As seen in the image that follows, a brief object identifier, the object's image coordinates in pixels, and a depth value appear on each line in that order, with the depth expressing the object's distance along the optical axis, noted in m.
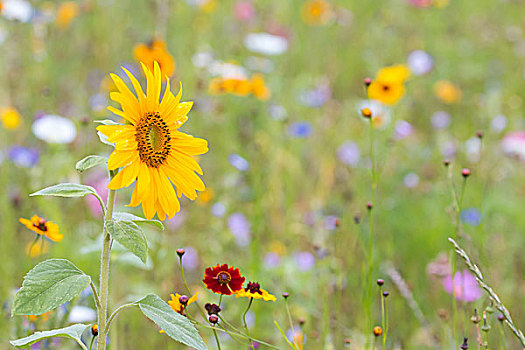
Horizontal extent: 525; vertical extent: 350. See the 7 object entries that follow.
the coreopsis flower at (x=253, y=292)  1.63
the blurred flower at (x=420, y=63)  4.04
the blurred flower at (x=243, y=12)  4.72
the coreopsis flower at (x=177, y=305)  1.65
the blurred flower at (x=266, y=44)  3.80
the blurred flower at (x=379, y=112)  3.27
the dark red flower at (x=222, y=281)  1.64
